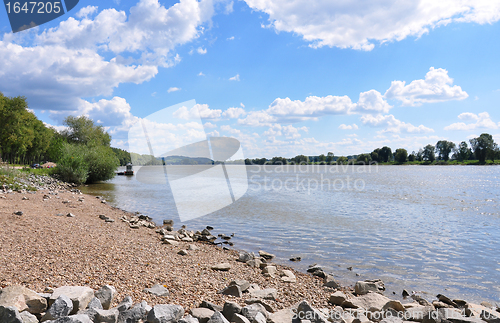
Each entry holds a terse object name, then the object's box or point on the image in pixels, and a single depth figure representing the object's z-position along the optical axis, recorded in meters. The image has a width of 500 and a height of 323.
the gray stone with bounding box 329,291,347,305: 6.96
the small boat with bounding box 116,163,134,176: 85.98
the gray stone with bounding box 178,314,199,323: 4.68
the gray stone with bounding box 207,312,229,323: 4.76
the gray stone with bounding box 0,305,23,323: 4.13
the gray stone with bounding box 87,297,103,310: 4.80
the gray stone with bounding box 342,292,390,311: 6.83
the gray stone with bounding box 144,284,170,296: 6.03
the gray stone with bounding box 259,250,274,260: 11.85
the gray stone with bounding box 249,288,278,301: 6.74
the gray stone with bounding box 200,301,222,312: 5.46
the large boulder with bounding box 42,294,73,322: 4.45
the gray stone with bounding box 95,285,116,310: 5.06
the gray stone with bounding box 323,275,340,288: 8.56
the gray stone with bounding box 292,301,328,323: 5.20
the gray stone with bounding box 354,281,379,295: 8.30
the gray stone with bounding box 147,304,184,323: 4.68
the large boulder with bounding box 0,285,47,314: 4.50
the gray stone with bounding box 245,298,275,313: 6.00
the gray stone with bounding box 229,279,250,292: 7.05
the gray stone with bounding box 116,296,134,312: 4.88
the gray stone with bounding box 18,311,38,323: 4.28
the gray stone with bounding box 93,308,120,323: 4.48
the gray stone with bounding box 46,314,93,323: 4.09
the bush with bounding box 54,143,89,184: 43.59
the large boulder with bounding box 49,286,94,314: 4.75
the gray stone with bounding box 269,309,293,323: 5.36
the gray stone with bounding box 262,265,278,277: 9.11
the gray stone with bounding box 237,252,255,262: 10.77
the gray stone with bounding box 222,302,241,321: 5.24
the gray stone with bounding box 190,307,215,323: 5.01
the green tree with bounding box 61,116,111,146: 75.56
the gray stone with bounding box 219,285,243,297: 6.68
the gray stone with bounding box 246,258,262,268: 10.11
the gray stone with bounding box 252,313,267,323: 5.08
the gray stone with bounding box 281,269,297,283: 8.68
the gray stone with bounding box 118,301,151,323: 4.73
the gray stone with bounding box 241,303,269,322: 5.24
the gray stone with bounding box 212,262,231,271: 9.00
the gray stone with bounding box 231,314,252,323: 4.98
